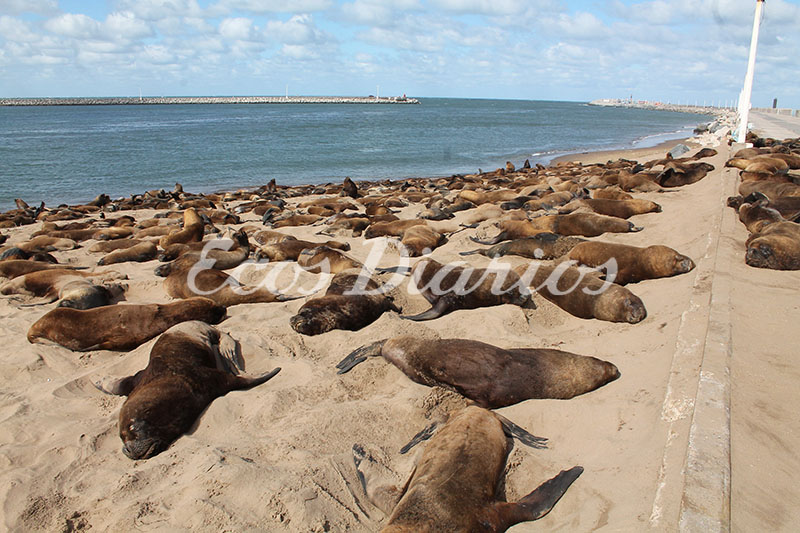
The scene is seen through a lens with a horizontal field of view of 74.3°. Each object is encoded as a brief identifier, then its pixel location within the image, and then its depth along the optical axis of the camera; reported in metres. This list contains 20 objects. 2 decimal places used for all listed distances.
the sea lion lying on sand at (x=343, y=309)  5.44
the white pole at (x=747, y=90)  18.64
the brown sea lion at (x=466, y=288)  5.84
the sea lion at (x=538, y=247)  7.42
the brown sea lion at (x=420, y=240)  8.24
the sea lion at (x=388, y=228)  9.66
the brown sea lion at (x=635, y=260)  5.99
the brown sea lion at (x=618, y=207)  9.45
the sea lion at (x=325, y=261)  7.39
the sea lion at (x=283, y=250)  8.18
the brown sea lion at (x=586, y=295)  5.14
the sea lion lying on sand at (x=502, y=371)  3.94
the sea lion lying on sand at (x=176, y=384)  3.64
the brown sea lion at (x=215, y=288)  6.46
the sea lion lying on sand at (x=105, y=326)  5.19
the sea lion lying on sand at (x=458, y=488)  2.59
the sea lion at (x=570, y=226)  8.37
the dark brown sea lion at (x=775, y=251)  5.68
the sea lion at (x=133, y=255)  8.60
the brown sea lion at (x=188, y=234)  9.12
